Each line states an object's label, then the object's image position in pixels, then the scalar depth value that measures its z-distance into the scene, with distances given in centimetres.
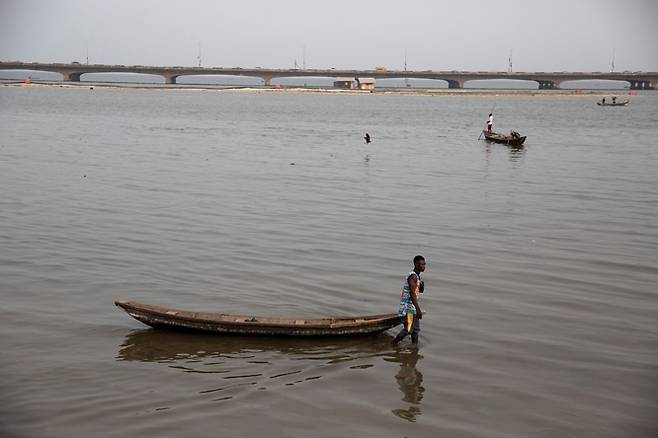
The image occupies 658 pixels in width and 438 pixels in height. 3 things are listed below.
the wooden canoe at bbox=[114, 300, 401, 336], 1305
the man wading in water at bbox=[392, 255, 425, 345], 1273
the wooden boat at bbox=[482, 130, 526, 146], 4853
